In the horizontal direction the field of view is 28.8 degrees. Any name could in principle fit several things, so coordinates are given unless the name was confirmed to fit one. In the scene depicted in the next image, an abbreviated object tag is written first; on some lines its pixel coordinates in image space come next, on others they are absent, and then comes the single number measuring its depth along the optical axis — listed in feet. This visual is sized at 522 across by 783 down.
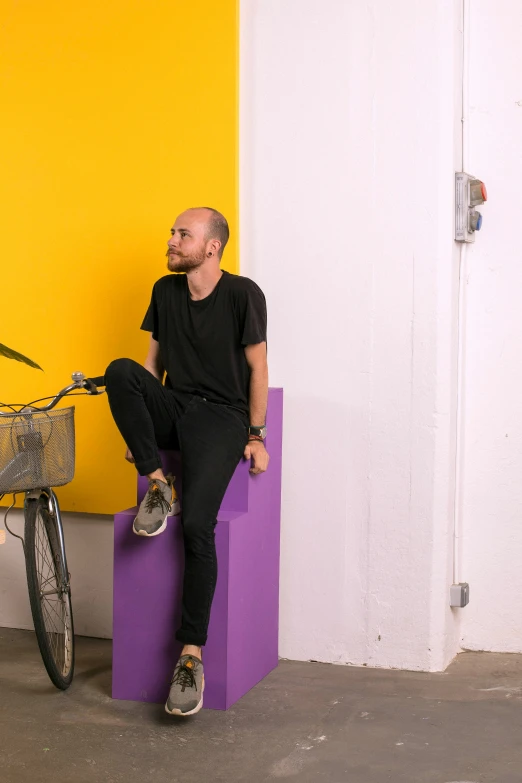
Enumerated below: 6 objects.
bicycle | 10.67
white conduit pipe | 12.50
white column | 12.11
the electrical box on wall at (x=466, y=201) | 12.17
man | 10.62
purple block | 10.93
